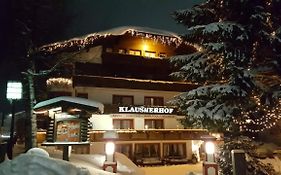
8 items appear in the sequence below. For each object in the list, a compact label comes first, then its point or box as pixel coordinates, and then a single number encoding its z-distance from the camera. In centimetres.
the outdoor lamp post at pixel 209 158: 809
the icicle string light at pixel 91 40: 1505
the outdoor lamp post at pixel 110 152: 808
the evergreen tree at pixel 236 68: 768
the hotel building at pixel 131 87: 1575
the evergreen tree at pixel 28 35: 1134
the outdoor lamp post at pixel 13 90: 1198
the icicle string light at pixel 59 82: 1551
